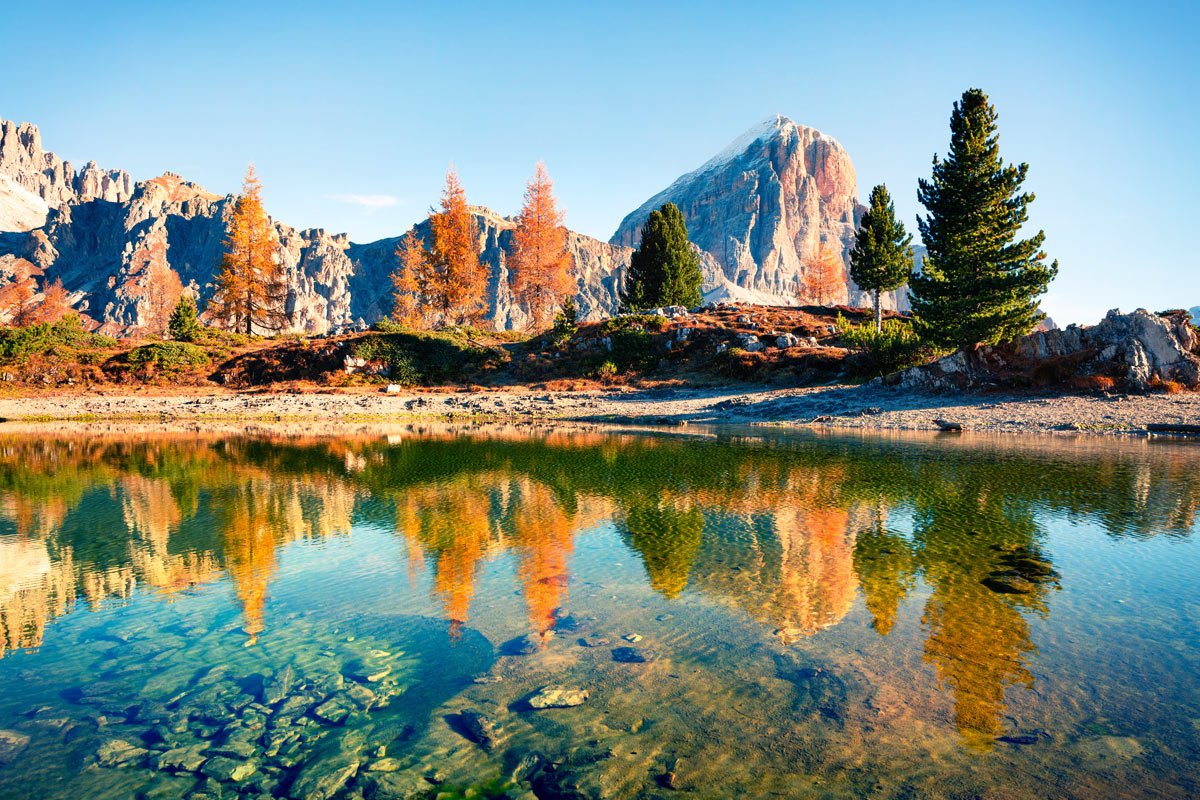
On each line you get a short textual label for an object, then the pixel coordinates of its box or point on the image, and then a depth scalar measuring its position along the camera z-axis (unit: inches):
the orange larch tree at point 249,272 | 2078.0
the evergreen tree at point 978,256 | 1171.9
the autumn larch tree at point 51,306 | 2746.1
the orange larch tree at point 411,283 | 2129.7
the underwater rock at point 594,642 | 220.4
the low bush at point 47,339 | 1533.0
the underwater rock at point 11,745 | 157.1
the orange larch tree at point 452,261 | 2148.1
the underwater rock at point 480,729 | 163.0
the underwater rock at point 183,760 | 152.9
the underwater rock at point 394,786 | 142.9
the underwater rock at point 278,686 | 185.6
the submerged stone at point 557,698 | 180.5
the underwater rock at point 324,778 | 142.9
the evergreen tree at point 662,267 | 2588.6
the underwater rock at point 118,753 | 156.0
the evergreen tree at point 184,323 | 1882.4
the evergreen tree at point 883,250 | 2016.5
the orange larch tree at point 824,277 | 3218.5
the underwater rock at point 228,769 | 149.3
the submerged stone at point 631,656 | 207.3
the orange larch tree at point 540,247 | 2213.3
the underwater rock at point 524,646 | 214.2
